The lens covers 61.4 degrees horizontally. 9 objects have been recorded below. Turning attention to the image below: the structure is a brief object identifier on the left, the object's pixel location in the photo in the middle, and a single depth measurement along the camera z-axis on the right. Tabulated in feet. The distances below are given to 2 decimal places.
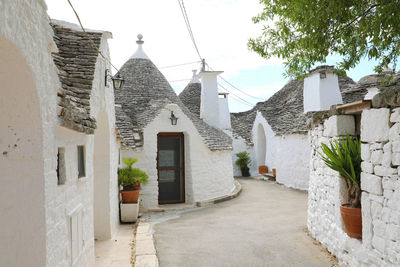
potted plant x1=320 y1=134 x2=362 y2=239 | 16.28
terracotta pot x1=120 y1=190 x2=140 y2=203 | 28.84
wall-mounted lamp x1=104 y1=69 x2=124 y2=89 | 24.25
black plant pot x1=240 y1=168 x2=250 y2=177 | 64.94
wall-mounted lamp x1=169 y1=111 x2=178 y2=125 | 37.17
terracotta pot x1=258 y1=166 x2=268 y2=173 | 63.67
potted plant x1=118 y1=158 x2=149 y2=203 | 28.91
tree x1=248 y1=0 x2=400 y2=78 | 15.55
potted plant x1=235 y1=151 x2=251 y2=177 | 64.18
